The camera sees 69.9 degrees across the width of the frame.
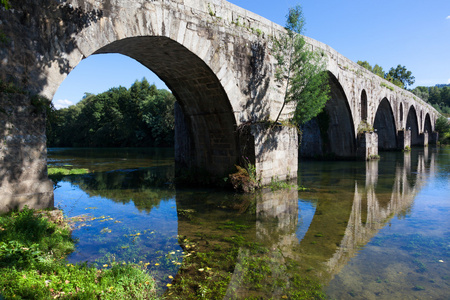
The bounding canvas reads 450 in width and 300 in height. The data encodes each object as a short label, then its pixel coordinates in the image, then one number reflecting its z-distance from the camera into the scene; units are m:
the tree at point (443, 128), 42.00
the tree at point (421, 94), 76.55
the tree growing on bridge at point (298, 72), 9.90
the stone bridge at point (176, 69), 5.07
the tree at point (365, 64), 61.33
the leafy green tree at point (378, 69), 63.19
